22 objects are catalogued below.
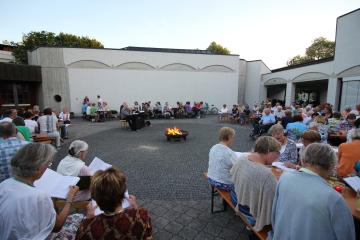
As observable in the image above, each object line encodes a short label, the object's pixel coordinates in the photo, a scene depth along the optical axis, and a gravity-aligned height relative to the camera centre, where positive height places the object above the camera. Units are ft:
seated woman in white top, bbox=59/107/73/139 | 29.45 -3.73
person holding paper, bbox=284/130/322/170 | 10.28 -1.97
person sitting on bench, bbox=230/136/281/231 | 6.77 -2.93
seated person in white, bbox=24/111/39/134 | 21.01 -2.64
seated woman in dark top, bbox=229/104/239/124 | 45.96 -3.31
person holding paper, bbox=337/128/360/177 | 9.29 -2.57
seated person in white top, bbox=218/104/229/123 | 48.71 -3.06
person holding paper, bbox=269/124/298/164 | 11.65 -2.86
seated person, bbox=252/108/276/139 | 28.78 -3.31
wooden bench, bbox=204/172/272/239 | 6.95 -4.70
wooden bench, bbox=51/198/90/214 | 8.59 -4.65
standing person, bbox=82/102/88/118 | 51.76 -2.74
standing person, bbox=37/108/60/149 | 22.41 -2.91
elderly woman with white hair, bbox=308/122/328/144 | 15.40 -2.16
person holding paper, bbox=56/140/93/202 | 9.09 -3.12
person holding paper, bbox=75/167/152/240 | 4.62 -2.88
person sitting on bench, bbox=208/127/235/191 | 9.86 -3.13
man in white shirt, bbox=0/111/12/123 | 19.68 -1.60
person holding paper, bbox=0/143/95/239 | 5.20 -2.75
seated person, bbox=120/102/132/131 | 35.75 -2.85
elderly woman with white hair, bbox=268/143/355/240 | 4.72 -2.61
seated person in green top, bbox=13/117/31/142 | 15.08 -2.30
